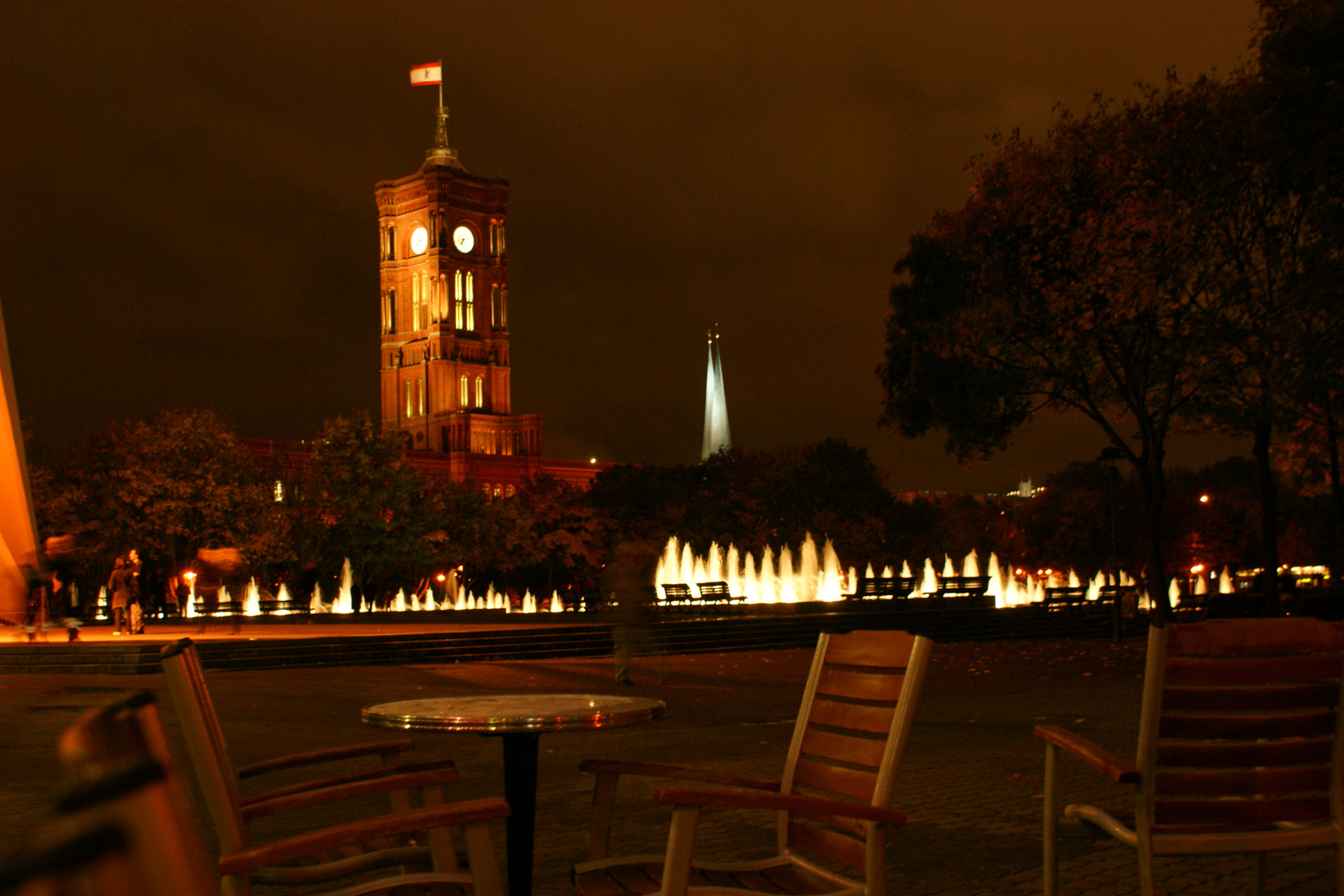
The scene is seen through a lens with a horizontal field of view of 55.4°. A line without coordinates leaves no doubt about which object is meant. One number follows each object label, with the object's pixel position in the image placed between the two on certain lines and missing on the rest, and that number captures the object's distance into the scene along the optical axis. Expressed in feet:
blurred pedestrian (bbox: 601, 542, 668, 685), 53.42
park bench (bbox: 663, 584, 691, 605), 120.06
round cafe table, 14.67
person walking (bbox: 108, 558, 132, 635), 88.22
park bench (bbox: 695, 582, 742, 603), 118.21
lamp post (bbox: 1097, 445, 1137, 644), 91.66
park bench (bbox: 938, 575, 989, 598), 126.93
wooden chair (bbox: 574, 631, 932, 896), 12.66
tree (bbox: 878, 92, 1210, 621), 76.74
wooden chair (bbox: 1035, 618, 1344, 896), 13.08
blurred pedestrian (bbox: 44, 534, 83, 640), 59.00
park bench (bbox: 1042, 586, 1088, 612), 117.60
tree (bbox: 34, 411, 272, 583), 154.40
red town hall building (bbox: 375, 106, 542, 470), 445.78
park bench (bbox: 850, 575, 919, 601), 122.01
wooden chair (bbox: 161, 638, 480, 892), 12.24
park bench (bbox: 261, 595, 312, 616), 134.10
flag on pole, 494.09
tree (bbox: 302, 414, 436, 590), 179.73
